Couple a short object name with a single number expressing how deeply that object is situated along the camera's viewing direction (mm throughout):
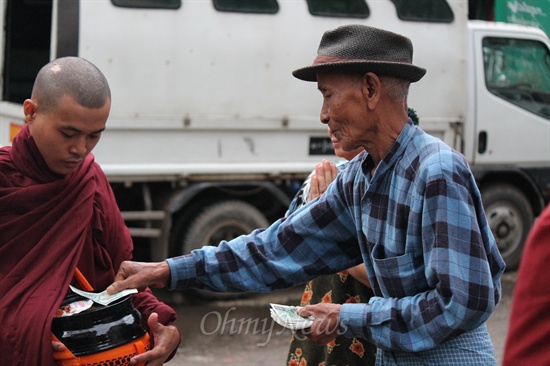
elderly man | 2170
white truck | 6582
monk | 2385
